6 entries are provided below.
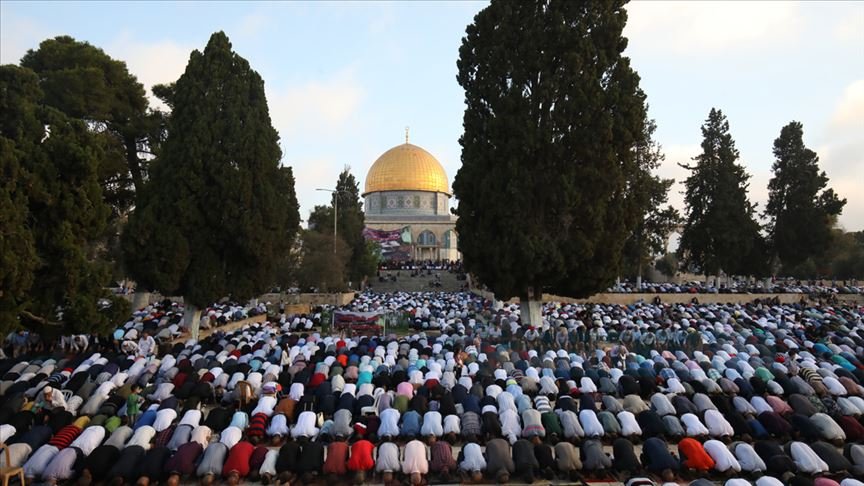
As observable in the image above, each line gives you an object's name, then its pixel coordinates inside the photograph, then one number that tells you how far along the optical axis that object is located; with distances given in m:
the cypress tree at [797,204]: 32.34
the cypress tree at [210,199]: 16.20
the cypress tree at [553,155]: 17.92
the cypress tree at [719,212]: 31.80
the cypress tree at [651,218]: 30.23
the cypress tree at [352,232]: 37.81
